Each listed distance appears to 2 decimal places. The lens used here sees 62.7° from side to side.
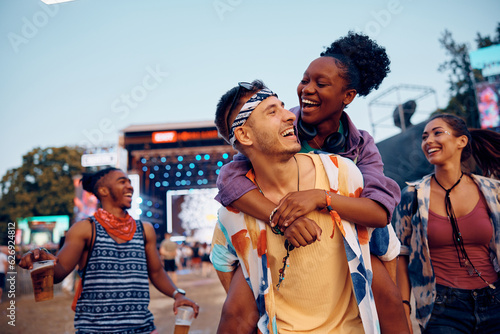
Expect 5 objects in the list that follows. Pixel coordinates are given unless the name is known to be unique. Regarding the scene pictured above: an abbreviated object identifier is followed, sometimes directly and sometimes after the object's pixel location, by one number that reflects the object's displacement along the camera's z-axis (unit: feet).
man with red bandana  9.27
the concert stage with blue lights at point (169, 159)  89.56
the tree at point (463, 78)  70.03
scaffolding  49.89
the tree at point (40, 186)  110.22
